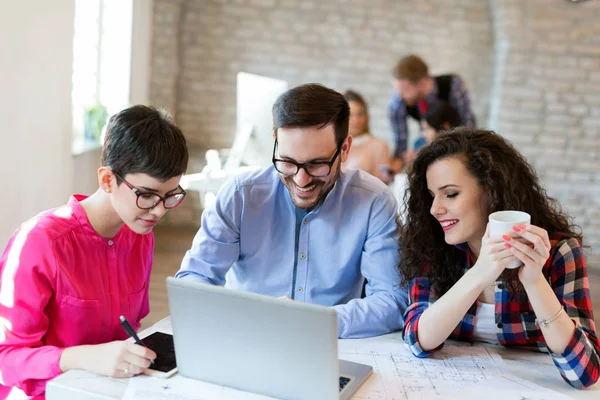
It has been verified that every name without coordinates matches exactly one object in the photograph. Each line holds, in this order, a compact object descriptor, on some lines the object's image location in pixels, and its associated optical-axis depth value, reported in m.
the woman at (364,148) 5.05
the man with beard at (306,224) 2.06
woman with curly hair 1.67
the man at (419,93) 5.59
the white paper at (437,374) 1.55
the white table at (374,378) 1.47
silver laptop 1.38
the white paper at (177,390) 1.45
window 5.33
